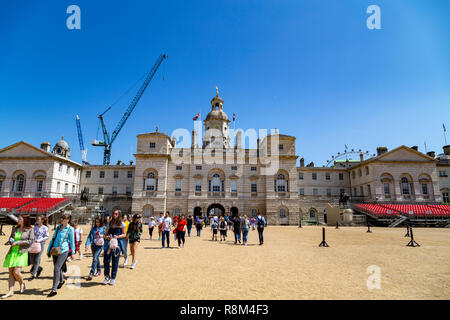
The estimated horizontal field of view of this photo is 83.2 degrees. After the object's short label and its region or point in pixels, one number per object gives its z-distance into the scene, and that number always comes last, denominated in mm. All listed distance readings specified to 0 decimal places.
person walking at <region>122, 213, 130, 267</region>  10191
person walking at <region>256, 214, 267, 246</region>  17484
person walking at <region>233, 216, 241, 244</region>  18297
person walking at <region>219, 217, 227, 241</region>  20453
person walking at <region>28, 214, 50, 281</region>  8164
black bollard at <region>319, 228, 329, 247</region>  16544
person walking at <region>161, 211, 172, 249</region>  15394
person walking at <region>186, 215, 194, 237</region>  25331
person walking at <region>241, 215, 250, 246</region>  17703
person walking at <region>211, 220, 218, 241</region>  20859
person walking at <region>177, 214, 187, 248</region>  15914
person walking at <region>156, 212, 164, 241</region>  17900
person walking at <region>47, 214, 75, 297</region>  7020
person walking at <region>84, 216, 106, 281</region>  8812
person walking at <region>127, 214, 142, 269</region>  10312
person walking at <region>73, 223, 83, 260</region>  11086
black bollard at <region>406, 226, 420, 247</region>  16534
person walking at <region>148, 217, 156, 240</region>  20328
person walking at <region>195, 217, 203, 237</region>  23612
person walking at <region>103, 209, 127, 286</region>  7996
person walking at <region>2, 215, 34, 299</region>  6703
